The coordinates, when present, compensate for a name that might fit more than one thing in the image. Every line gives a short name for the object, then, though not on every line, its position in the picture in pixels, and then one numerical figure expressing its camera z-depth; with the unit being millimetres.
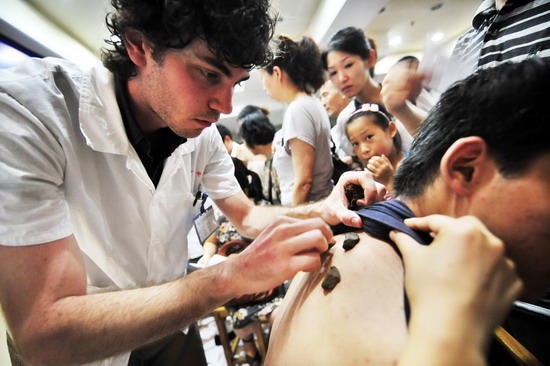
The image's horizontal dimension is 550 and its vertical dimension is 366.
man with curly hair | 619
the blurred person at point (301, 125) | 1794
